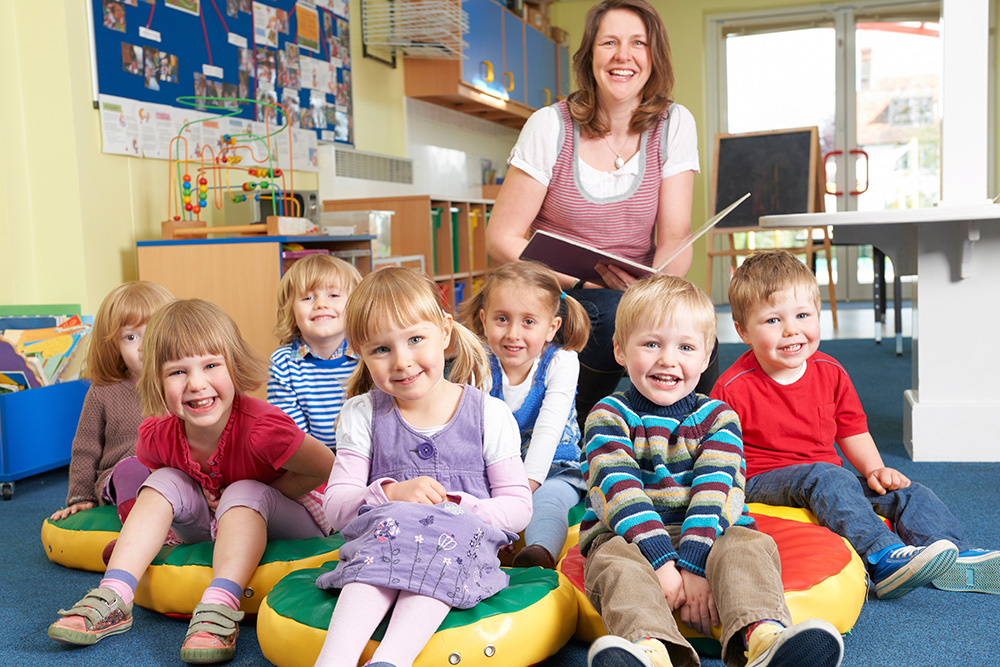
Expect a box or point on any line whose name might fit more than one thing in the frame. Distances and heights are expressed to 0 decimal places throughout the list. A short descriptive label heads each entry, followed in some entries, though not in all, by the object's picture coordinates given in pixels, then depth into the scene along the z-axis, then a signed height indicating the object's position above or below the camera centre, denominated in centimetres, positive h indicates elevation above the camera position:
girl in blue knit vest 168 -24
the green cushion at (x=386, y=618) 115 -49
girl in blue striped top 189 -21
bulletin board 288 +74
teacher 200 +19
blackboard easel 597 +42
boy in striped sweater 108 -39
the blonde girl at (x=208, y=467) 136 -37
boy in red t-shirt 146 -37
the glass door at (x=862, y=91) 674 +112
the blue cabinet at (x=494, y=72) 476 +106
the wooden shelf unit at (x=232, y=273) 282 -6
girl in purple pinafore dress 110 -34
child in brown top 182 -29
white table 228 -30
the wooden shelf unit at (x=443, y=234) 402 +7
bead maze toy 293 +26
